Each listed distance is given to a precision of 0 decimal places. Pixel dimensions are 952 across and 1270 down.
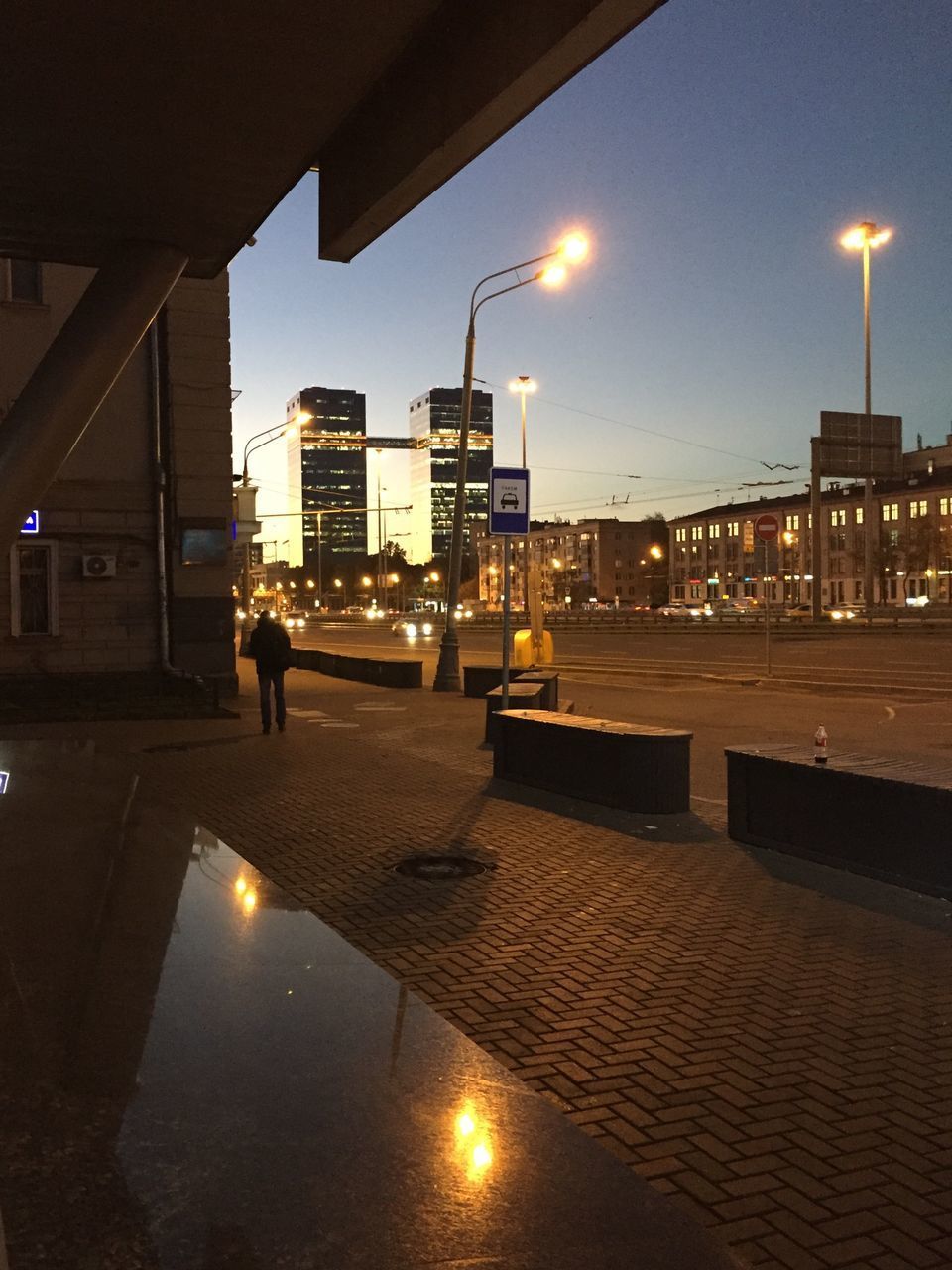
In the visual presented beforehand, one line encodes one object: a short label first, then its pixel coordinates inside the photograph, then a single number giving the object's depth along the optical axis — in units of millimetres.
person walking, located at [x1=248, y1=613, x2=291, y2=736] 16391
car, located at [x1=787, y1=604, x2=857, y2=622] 75475
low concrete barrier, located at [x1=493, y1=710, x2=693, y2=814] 9945
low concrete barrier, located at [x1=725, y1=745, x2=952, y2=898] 7172
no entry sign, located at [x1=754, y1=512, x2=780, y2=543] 24547
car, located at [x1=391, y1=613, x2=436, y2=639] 63906
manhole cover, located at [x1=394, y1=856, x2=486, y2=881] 7922
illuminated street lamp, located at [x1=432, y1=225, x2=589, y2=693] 23250
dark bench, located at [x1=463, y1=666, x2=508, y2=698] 21859
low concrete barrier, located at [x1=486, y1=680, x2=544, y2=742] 14289
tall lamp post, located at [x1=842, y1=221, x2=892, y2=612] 50188
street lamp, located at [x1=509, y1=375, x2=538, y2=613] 45138
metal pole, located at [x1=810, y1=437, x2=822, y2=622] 55722
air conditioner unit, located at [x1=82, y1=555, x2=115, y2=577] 20812
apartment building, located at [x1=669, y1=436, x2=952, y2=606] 112625
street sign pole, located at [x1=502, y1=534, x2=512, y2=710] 12734
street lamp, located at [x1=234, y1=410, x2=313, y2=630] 35188
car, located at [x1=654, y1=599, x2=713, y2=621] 99438
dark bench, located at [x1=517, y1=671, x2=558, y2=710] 15966
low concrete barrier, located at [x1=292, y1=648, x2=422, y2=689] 25953
